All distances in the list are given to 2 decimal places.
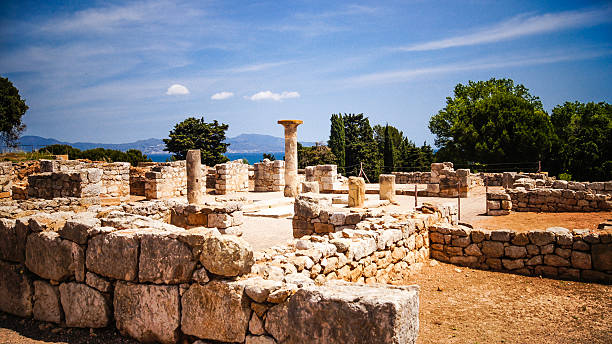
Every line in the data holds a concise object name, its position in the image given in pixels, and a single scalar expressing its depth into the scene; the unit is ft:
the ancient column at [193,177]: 54.49
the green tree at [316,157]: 142.00
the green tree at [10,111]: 125.39
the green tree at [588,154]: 100.83
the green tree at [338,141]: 151.47
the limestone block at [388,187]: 58.13
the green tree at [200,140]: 140.15
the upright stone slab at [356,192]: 49.60
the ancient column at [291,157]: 66.13
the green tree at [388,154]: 145.28
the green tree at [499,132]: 114.93
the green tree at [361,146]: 150.71
